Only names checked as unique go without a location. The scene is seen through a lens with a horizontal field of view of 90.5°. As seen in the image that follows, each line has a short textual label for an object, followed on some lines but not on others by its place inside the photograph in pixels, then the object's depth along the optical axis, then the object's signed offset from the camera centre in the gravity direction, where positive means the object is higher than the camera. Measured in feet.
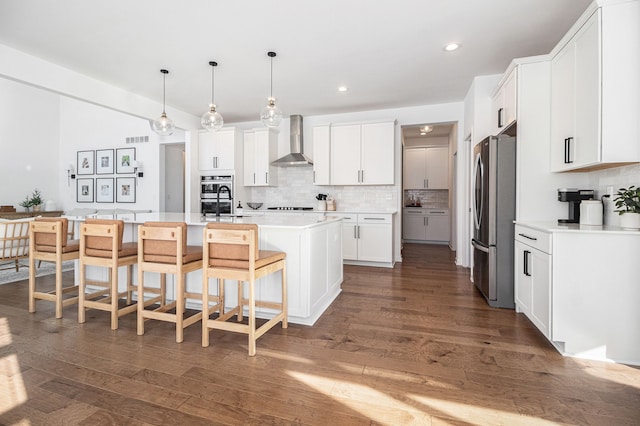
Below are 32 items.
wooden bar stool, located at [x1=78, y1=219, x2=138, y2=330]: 8.69 -1.19
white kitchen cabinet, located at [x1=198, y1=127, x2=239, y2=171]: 19.67 +3.89
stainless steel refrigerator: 10.26 -0.16
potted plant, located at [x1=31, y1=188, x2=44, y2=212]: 22.41 +0.75
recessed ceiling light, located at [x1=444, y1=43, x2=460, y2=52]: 10.98 +5.80
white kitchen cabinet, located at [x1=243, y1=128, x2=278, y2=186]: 19.79 +3.47
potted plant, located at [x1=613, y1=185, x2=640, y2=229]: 7.14 +0.10
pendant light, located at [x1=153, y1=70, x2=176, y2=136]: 12.61 +3.39
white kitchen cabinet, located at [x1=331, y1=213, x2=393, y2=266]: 16.78 -1.43
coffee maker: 8.98 +0.40
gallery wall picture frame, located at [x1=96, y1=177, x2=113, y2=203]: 23.77 +1.56
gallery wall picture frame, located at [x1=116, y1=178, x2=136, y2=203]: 23.21 +1.53
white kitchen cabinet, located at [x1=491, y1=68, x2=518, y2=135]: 10.46 +3.94
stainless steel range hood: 19.45 +4.48
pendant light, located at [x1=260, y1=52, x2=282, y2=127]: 11.25 +3.45
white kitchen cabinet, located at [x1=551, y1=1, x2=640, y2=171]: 6.98 +2.89
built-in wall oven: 19.93 +1.13
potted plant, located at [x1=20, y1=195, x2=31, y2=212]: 22.02 +0.45
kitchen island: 8.88 -1.42
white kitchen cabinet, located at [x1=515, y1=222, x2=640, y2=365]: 6.79 -1.80
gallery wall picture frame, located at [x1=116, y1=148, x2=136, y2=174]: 23.17 +3.79
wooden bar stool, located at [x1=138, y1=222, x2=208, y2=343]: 7.86 -1.21
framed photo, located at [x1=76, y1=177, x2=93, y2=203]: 24.29 +1.58
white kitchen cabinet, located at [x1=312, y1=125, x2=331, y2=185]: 18.65 +3.37
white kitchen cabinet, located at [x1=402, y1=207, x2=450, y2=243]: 26.53 -1.14
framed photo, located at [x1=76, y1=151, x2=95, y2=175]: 24.21 +3.64
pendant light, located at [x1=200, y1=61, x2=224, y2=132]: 11.78 +3.39
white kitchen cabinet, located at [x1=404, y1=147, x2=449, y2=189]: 26.91 +3.77
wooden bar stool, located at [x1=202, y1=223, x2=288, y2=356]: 7.20 -1.18
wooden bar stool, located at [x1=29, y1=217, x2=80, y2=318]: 9.44 -1.17
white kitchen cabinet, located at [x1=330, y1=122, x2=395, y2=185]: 17.63 +3.30
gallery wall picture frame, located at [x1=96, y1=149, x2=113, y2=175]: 23.76 +3.68
